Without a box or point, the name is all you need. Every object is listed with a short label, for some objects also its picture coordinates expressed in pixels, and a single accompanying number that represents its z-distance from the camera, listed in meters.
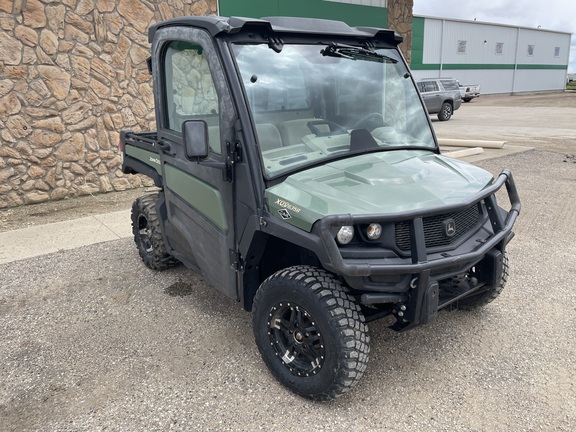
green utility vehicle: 2.68
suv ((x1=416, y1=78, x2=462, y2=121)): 20.94
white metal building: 33.22
